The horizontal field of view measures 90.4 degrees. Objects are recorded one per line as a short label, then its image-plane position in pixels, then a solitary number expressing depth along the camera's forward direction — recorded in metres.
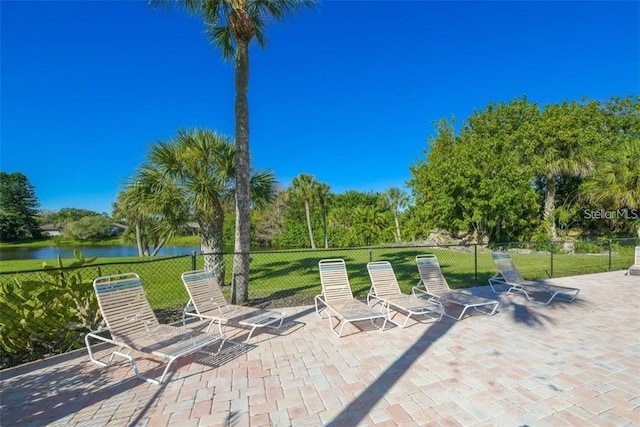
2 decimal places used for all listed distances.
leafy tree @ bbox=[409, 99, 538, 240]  20.36
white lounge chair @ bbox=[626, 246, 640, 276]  9.94
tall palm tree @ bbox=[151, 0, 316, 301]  6.73
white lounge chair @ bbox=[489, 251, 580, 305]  6.96
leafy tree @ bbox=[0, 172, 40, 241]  43.53
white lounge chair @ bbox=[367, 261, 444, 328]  5.50
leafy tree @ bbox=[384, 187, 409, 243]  34.25
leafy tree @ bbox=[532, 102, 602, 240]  21.22
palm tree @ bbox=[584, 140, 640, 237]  14.17
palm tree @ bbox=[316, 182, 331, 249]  36.12
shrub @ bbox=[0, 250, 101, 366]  4.25
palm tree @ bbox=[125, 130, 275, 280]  8.30
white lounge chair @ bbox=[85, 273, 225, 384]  3.68
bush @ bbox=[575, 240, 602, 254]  15.98
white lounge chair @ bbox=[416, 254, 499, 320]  5.93
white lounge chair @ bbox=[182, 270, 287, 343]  4.89
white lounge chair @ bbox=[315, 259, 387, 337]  5.26
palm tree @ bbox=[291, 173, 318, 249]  35.28
